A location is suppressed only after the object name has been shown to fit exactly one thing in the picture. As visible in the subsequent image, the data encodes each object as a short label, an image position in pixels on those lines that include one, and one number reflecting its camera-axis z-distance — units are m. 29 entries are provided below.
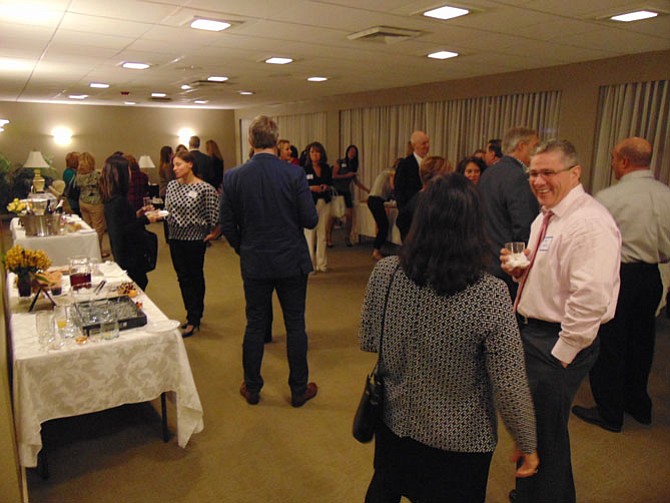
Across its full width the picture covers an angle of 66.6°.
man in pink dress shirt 1.68
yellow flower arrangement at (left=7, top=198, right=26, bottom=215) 4.76
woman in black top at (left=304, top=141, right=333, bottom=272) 6.16
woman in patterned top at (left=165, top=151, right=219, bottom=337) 3.78
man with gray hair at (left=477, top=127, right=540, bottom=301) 2.83
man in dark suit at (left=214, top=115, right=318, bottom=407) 2.76
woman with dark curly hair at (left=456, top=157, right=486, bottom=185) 4.70
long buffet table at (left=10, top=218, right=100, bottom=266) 4.62
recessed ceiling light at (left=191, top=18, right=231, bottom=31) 3.34
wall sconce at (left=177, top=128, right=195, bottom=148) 12.49
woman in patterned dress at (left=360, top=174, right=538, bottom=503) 1.32
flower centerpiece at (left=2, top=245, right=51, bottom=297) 2.65
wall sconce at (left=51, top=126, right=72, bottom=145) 11.20
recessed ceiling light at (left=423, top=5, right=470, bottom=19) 3.06
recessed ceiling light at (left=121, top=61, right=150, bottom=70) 5.23
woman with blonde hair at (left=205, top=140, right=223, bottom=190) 8.48
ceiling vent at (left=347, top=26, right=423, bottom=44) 3.58
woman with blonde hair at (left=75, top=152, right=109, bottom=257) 6.34
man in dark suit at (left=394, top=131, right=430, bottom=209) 5.05
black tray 2.42
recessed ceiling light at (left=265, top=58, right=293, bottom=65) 4.95
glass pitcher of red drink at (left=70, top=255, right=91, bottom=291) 2.99
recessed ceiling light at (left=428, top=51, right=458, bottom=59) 4.61
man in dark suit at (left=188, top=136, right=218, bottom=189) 7.89
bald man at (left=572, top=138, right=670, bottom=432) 2.66
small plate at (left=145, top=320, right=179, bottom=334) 2.44
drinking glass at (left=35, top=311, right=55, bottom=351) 2.28
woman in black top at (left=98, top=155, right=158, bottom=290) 3.54
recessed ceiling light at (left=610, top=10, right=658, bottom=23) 3.14
